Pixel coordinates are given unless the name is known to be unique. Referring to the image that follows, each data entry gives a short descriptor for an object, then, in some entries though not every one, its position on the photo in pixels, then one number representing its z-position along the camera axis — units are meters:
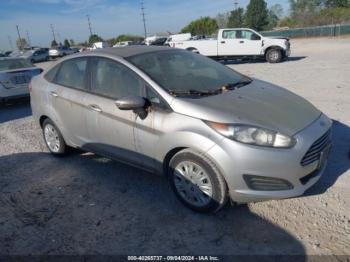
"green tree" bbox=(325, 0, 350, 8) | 72.51
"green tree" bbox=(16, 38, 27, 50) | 87.40
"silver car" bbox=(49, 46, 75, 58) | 42.98
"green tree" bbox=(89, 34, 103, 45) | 75.82
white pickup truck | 16.83
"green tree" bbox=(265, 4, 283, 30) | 100.95
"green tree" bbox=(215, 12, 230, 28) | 74.44
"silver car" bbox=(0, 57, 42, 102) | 9.08
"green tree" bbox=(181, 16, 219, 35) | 67.86
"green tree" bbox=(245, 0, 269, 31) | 64.56
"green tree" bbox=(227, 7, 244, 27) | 64.31
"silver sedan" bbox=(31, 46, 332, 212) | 3.03
